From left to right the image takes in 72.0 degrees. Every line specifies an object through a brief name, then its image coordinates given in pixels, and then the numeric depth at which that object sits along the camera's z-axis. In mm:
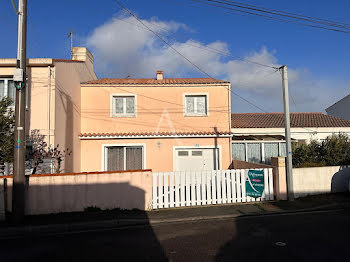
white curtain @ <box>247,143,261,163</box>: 14852
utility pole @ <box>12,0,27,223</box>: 6575
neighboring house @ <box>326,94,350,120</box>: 24670
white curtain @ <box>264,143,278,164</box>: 14773
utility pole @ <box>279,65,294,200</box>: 8633
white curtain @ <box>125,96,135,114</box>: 13359
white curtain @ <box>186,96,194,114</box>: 13502
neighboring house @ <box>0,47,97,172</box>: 9828
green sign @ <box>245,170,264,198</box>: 8562
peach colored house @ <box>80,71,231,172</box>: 12383
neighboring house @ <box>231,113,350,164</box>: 14805
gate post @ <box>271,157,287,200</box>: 8766
